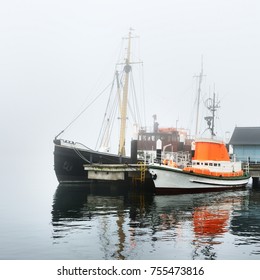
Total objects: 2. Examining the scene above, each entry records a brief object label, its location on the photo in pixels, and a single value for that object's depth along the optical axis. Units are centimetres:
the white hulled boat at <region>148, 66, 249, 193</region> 3300
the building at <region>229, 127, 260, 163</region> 5772
